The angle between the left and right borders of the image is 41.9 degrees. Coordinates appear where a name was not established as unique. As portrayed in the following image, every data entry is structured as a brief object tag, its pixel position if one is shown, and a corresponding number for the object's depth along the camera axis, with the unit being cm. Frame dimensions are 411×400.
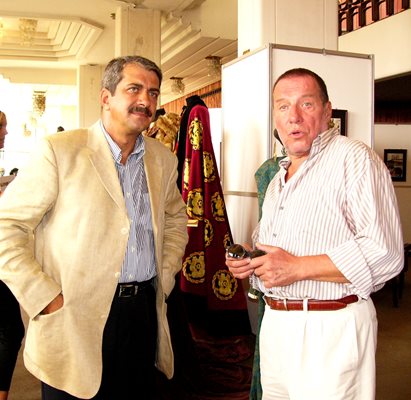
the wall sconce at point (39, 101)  1543
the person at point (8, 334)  283
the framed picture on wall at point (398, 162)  1109
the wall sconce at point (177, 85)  1345
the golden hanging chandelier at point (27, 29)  1043
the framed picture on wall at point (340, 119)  406
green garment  271
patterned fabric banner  401
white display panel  393
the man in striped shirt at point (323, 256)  163
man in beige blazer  187
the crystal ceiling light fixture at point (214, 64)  1096
